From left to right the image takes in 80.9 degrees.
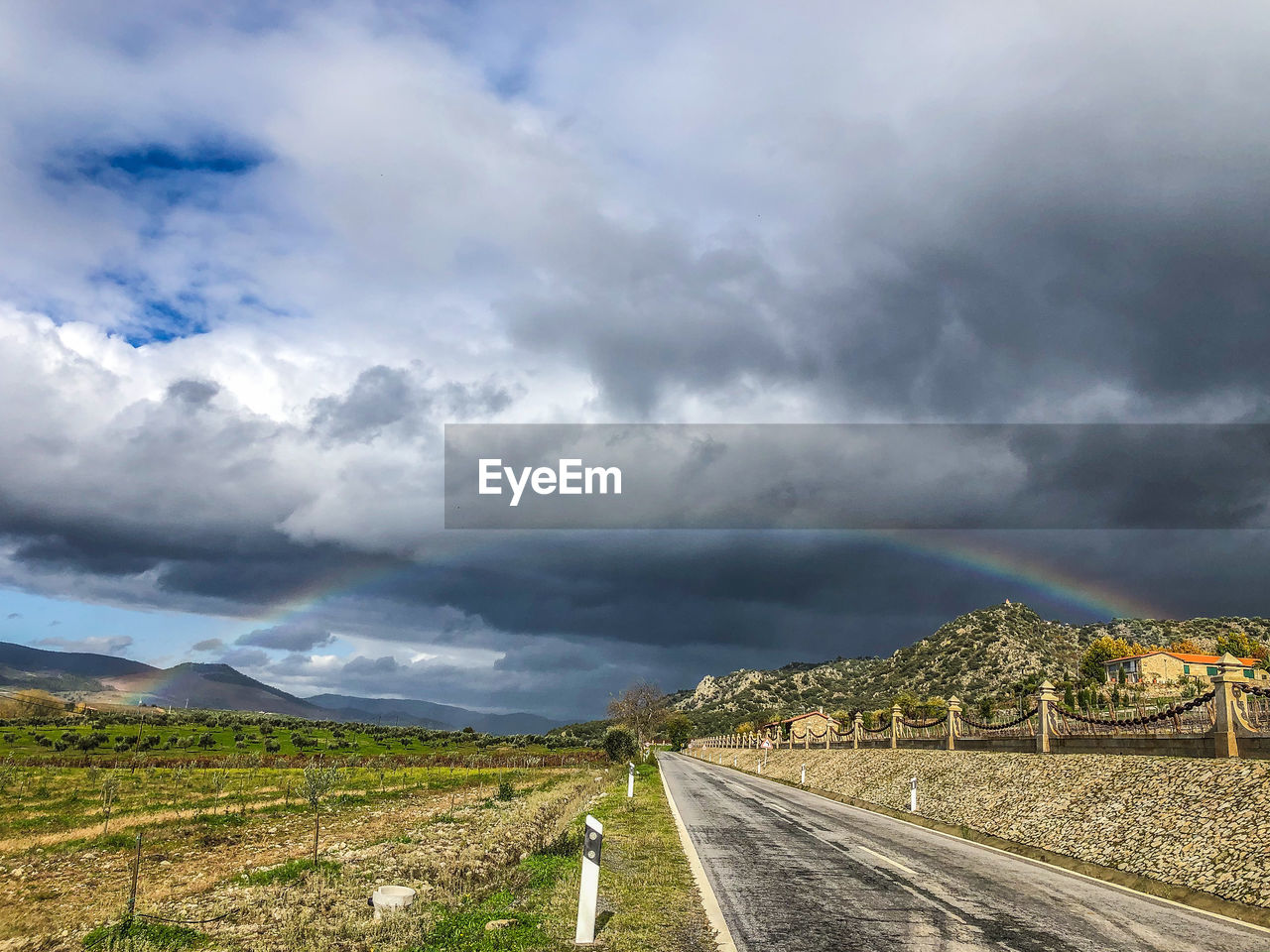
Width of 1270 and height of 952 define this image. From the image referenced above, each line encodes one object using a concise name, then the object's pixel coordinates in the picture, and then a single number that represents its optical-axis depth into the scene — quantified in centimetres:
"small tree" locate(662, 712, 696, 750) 14925
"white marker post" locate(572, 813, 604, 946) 861
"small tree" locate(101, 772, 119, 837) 3429
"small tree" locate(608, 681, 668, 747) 12749
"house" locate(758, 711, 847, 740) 6148
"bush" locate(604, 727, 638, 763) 7531
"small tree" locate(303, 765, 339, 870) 2228
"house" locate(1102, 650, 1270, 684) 9938
